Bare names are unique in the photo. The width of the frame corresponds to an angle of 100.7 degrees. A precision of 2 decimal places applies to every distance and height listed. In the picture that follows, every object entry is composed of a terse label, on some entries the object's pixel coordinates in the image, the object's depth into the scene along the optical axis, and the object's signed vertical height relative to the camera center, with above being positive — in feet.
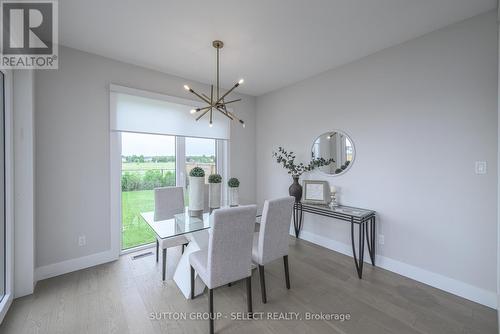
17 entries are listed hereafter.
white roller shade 8.92 +2.45
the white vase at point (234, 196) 8.10 -1.18
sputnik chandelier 7.24 +4.53
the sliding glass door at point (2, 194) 6.09 -0.80
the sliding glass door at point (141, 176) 9.67 -0.47
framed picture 10.00 -1.28
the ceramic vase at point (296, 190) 10.72 -1.25
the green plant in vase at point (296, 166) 10.46 -0.01
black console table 7.85 -2.08
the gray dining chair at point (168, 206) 7.50 -1.67
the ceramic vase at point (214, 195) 7.90 -1.12
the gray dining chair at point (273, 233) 6.24 -2.12
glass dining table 6.08 -1.84
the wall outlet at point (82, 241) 8.19 -2.95
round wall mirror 9.50 +0.75
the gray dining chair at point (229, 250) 5.08 -2.16
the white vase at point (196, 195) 7.30 -1.03
